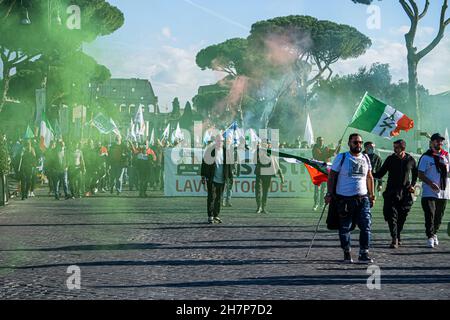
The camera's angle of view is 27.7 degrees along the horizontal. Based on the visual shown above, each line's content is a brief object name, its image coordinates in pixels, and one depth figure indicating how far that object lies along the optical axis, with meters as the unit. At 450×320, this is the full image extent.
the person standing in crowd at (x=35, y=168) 25.98
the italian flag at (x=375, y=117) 17.53
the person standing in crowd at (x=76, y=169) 25.72
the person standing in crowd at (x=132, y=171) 29.28
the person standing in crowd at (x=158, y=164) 31.12
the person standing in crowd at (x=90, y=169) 27.91
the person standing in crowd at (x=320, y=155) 21.78
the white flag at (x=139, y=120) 42.18
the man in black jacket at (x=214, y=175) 16.81
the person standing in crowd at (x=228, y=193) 22.21
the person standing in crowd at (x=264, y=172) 20.48
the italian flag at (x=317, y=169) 13.23
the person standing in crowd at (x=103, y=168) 28.87
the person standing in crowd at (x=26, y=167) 24.64
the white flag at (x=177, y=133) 49.53
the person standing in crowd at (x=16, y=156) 25.10
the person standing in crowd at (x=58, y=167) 24.88
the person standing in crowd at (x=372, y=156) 16.95
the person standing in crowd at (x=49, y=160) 25.23
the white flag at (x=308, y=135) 39.85
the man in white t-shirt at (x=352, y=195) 11.12
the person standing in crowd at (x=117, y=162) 27.86
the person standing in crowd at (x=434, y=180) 13.19
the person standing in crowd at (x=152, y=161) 28.32
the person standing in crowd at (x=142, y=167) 26.84
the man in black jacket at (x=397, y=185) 12.95
